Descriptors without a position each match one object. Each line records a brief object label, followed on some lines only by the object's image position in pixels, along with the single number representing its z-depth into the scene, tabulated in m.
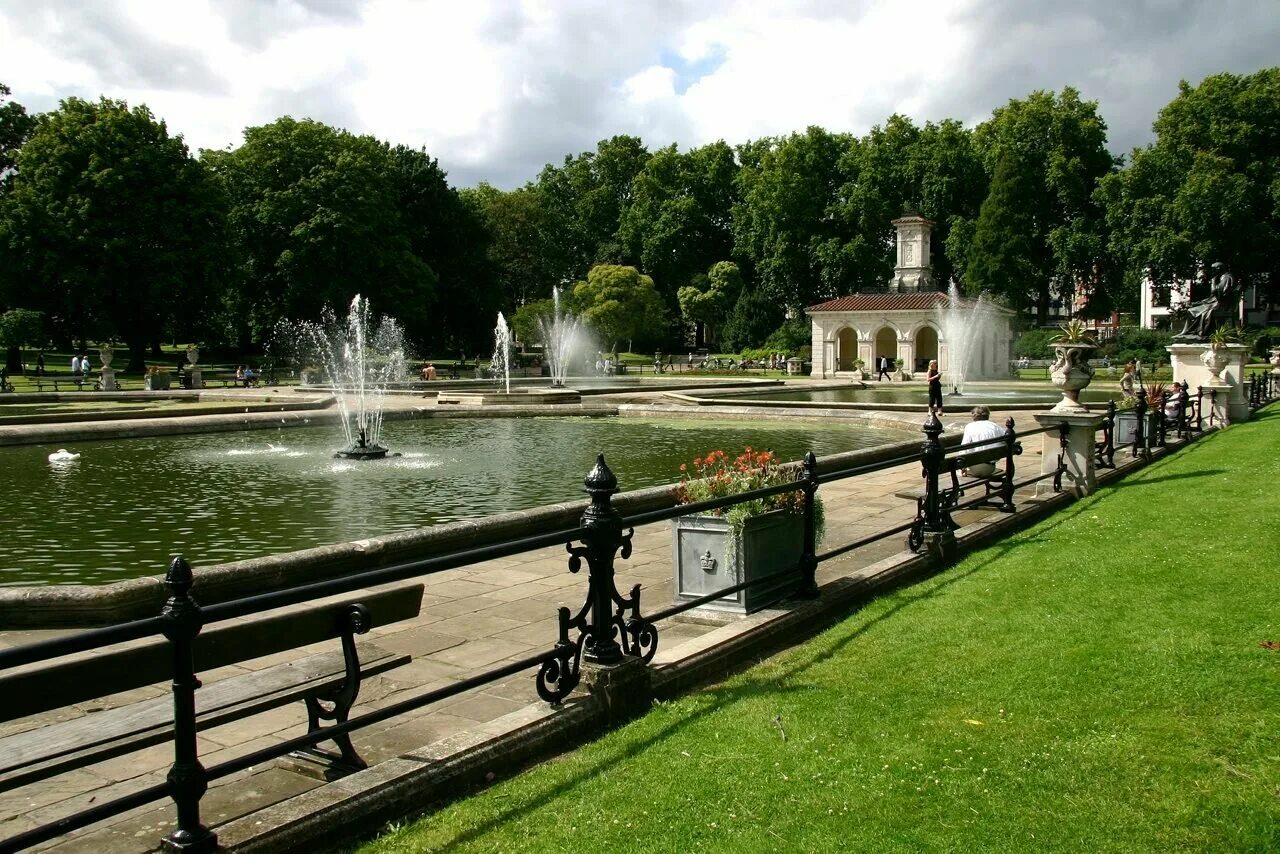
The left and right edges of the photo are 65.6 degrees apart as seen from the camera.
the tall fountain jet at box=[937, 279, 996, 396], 52.16
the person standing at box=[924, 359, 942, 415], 22.91
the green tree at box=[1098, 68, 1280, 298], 49.75
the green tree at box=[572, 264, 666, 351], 67.56
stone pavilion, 54.00
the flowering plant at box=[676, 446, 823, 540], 6.60
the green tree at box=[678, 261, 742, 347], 72.25
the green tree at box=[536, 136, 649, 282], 82.00
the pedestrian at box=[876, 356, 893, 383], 51.31
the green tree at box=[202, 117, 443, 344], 53.62
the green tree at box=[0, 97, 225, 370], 45.31
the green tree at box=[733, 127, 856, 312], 67.75
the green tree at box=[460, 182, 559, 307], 82.06
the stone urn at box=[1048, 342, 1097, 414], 12.35
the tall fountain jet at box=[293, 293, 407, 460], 24.44
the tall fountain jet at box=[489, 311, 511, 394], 47.09
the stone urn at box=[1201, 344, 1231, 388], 21.94
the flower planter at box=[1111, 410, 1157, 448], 15.80
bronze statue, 24.75
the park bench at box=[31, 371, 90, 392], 39.59
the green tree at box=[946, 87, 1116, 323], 59.09
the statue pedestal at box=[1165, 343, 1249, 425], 21.36
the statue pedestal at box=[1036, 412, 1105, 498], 12.06
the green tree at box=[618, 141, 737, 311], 76.06
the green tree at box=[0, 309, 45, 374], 41.44
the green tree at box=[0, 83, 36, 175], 52.62
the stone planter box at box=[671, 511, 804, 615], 6.55
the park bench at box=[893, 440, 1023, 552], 8.63
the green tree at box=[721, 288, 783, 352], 71.31
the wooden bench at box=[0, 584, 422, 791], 3.22
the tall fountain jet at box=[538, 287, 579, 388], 67.31
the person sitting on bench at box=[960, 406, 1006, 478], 11.66
